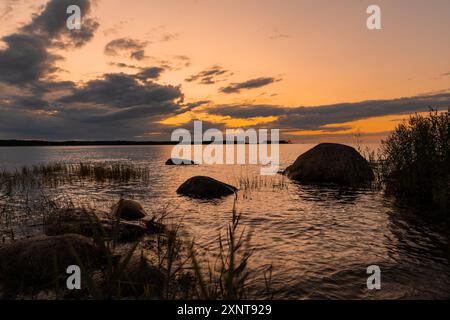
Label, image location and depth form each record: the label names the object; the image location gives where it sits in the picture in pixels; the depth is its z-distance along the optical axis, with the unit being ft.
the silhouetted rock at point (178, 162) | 160.02
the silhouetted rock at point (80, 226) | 31.68
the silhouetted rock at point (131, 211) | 40.57
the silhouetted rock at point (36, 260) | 21.42
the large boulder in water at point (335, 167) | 69.95
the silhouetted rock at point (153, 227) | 34.39
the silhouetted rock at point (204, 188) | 59.31
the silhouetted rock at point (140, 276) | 19.19
